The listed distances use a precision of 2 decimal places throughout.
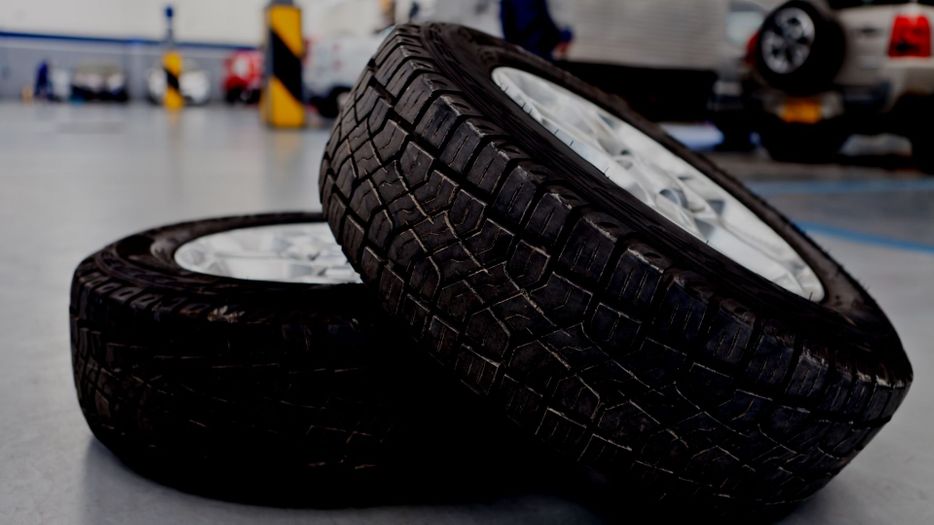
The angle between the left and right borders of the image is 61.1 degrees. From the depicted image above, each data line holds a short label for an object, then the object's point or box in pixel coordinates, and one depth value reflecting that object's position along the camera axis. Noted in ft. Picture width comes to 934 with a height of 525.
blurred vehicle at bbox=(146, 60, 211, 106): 44.88
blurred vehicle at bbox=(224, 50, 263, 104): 44.88
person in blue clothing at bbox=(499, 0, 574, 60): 13.26
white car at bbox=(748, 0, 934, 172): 15.87
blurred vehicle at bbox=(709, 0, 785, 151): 18.52
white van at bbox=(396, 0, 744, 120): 17.75
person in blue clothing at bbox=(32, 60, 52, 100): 43.16
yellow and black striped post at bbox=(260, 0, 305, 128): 24.95
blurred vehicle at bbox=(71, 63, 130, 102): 43.65
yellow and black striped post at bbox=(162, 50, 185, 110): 37.63
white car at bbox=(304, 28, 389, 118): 24.19
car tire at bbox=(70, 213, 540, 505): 2.80
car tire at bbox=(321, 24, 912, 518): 2.33
